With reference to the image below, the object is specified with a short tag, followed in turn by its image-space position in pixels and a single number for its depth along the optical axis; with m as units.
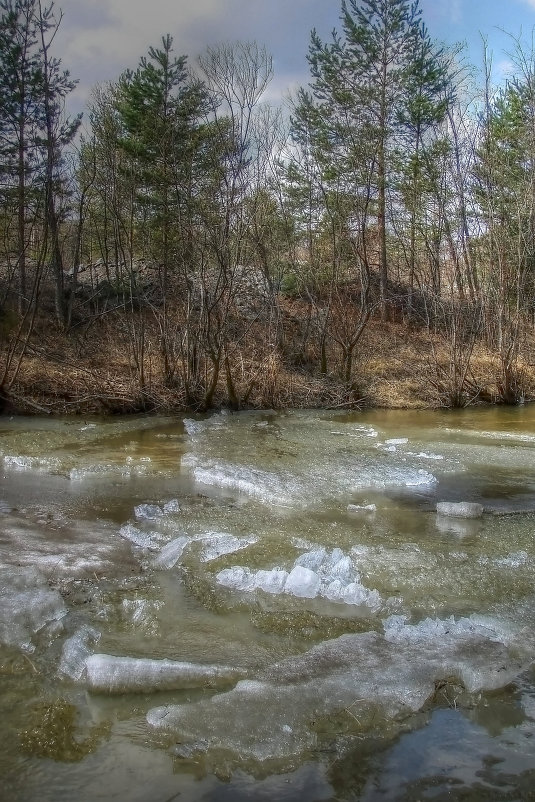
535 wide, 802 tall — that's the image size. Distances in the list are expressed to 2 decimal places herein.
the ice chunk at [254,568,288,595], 4.47
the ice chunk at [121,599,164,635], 3.88
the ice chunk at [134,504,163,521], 6.09
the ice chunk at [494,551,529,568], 5.01
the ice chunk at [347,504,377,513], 6.40
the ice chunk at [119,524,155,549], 5.37
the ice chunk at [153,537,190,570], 4.90
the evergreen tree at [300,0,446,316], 20.88
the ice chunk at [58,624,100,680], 3.32
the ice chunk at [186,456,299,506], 6.82
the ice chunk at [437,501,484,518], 6.28
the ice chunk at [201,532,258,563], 5.10
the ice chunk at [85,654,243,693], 3.19
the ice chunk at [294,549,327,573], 4.78
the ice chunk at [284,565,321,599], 4.42
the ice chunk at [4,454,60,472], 8.05
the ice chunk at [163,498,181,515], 6.25
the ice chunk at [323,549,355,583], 4.63
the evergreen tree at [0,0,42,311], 15.79
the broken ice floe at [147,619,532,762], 2.86
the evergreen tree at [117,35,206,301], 16.11
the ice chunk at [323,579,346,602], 4.36
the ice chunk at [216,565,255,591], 4.52
